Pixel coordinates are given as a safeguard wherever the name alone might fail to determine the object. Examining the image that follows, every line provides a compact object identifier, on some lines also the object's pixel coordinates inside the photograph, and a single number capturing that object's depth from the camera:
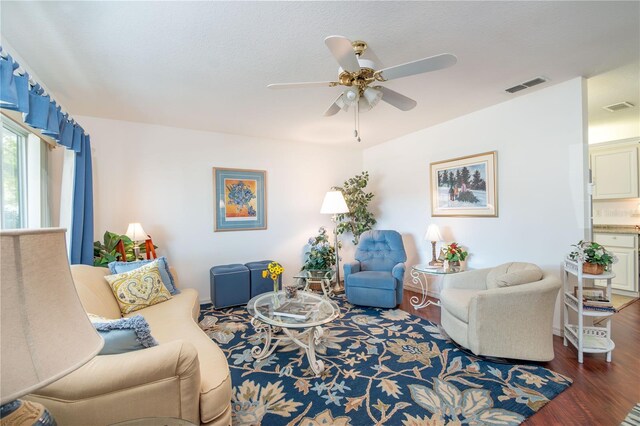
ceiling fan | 1.56
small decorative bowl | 2.72
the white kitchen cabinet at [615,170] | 4.08
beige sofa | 1.13
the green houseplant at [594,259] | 2.35
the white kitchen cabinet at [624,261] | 3.95
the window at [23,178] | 2.23
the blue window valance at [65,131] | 1.58
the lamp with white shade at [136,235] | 3.26
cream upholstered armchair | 2.25
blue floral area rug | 1.76
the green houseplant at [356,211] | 4.78
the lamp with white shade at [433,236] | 3.75
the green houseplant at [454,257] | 3.36
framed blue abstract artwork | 4.17
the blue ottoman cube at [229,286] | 3.69
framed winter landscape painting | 3.43
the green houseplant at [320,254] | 4.36
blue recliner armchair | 3.58
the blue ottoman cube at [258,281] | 3.90
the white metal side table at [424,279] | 3.29
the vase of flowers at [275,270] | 2.72
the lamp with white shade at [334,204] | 4.04
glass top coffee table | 2.23
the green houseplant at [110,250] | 3.05
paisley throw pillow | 2.47
